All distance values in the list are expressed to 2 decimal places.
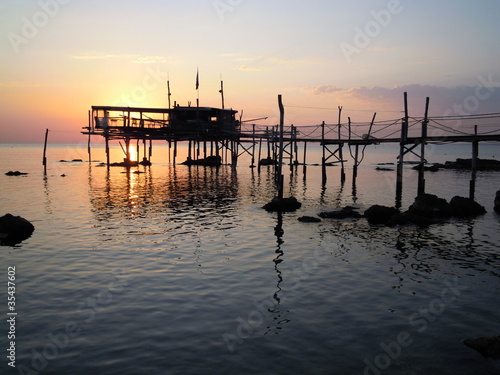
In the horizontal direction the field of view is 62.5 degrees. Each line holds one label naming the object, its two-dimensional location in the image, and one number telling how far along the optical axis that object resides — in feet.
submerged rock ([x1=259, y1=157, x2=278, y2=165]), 247.09
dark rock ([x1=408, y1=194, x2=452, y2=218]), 82.23
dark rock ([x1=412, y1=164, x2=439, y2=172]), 234.87
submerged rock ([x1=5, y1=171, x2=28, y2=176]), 177.68
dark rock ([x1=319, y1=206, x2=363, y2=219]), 81.05
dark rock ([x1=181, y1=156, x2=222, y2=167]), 230.89
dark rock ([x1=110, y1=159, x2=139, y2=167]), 222.89
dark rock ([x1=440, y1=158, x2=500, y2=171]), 239.30
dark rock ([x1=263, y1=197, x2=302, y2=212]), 90.17
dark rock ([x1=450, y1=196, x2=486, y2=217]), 84.73
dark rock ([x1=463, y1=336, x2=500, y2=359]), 27.73
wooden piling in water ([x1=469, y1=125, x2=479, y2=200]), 94.68
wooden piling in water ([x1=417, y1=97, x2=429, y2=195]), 100.01
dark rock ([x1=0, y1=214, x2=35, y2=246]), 60.60
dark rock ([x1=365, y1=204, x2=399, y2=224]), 77.51
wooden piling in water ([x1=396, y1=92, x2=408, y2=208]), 104.78
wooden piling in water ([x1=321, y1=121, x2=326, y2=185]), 154.49
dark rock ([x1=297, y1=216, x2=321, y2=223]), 77.05
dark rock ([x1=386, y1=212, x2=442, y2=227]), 75.15
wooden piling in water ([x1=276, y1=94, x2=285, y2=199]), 99.34
